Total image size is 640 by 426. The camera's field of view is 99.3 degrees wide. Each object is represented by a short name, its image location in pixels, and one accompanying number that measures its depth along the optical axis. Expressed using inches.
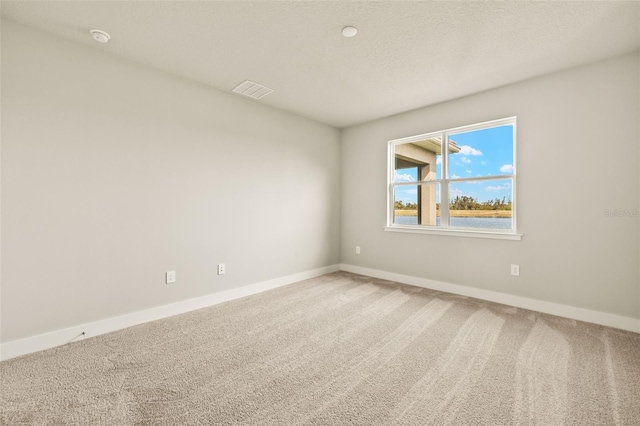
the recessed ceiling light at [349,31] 83.6
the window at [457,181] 126.1
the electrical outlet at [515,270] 119.3
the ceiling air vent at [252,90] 120.6
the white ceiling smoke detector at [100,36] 84.5
